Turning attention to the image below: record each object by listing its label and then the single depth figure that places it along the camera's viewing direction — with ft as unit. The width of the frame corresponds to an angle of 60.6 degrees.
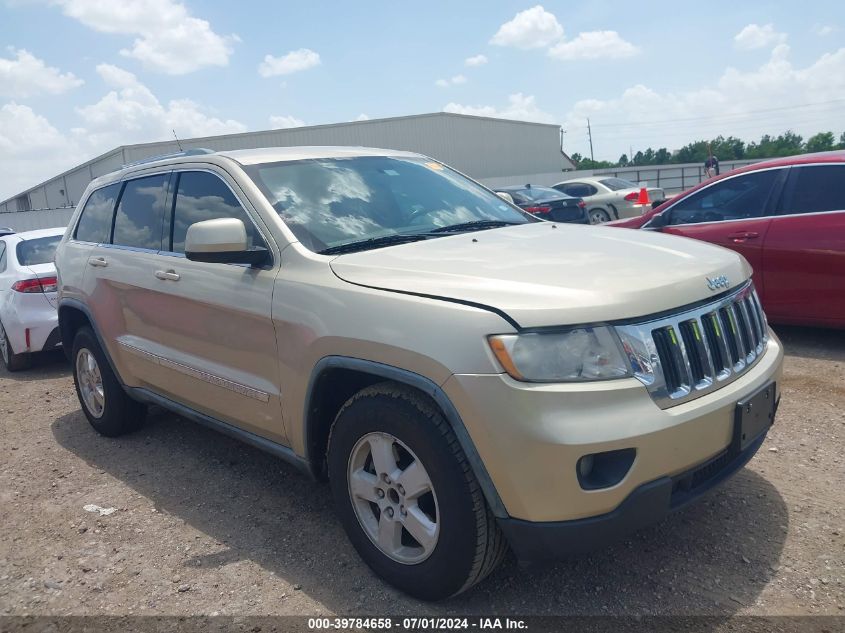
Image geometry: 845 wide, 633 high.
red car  18.19
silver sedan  61.52
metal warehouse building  115.24
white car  24.07
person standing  80.53
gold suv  7.73
